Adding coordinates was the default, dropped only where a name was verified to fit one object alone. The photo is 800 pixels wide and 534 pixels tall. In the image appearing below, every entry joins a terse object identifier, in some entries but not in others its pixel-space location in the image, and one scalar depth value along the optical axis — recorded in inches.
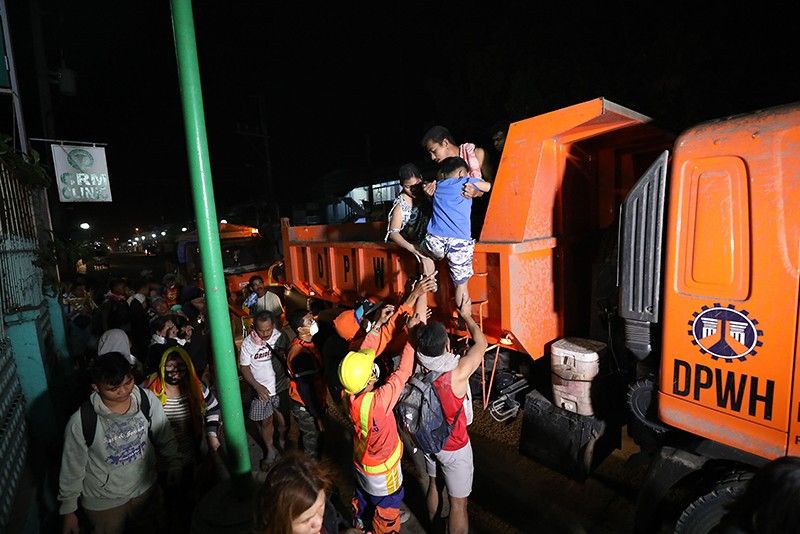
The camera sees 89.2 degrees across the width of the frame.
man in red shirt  92.9
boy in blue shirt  113.2
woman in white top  128.4
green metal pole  61.3
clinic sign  286.7
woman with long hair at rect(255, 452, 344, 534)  56.1
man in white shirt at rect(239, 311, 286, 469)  144.1
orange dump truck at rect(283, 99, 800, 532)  66.8
